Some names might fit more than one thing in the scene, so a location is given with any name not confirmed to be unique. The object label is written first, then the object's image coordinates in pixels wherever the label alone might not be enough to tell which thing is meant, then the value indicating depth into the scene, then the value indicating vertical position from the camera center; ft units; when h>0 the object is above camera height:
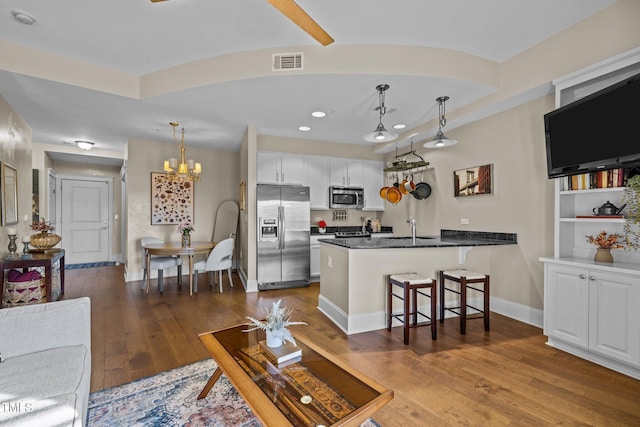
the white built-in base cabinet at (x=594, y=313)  7.27 -2.69
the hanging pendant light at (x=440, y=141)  10.66 +2.62
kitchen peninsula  10.35 -2.01
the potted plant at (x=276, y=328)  5.60 -2.20
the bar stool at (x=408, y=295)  9.39 -2.85
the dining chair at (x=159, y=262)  15.21 -2.65
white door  23.26 -0.60
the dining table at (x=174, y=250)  14.48 -1.89
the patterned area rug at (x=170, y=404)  5.74 -4.04
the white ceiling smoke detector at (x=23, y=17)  7.98 +5.36
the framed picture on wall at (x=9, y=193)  11.06 +0.76
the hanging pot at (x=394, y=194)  13.57 +0.86
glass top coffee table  3.98 -2.71
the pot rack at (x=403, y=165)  12.81 +2.06
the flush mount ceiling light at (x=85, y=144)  18.34 +4.28
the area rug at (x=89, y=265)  22.25 -4.09
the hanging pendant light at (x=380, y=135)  9.85 +2.61
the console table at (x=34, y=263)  10.78 -1.93
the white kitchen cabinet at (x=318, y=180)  17.90 +2.02
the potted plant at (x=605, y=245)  8.26 -0.90
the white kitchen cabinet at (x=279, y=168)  16.57 +2.57
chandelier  14.44 +2.16
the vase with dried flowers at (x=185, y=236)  15.56 -1.24
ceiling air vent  9.68 +4.97
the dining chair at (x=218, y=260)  15.17 -2.48
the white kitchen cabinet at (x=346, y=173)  18.63 +2.58
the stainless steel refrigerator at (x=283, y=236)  15.89 -1.30
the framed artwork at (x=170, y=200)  18.51 +0.79
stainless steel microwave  18.52 +0.94
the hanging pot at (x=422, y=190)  15.93 +1.23
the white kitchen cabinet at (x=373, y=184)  19.56 +1.90
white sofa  4.00 -2.61
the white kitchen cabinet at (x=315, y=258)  17.58 -2.71
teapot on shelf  8.32 +0.12
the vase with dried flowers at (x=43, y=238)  13.38 -1.20
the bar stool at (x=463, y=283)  9.99 -2.46
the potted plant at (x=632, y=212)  7.34 +0.03
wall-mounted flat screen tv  7.02 +2.17
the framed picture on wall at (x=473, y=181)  12.60 +1.45
